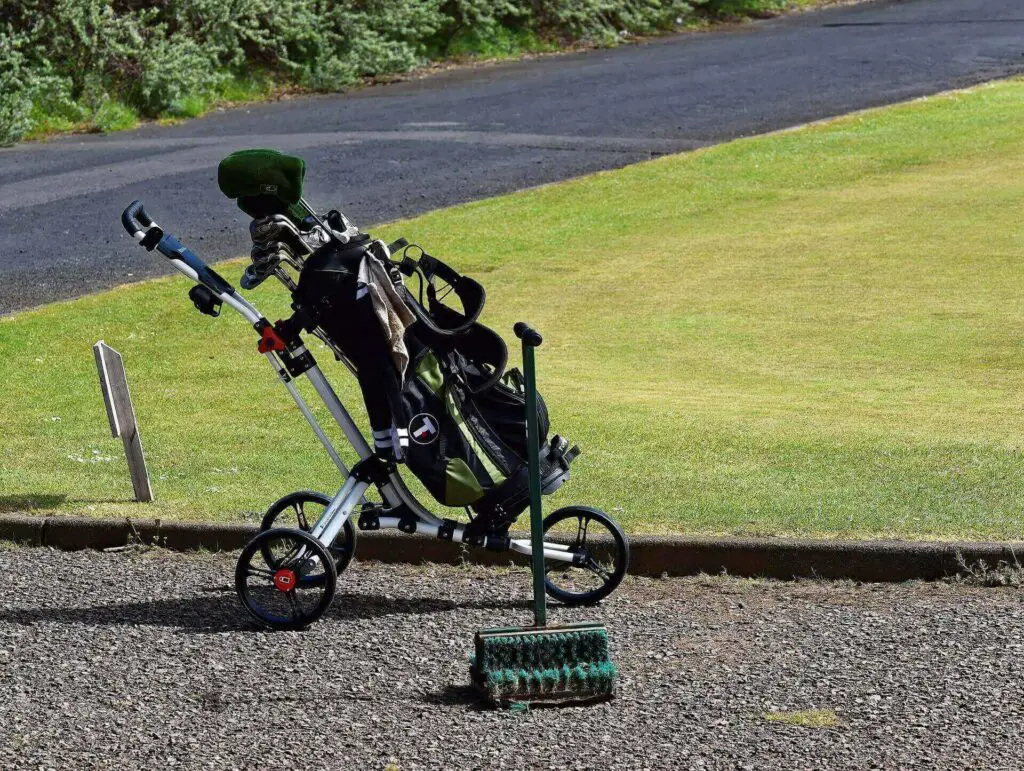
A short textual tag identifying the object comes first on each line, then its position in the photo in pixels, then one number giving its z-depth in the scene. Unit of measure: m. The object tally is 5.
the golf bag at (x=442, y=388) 6.71
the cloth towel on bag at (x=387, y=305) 6.62
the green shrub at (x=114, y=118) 20.75
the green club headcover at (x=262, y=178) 6.73
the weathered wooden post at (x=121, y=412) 8.26
